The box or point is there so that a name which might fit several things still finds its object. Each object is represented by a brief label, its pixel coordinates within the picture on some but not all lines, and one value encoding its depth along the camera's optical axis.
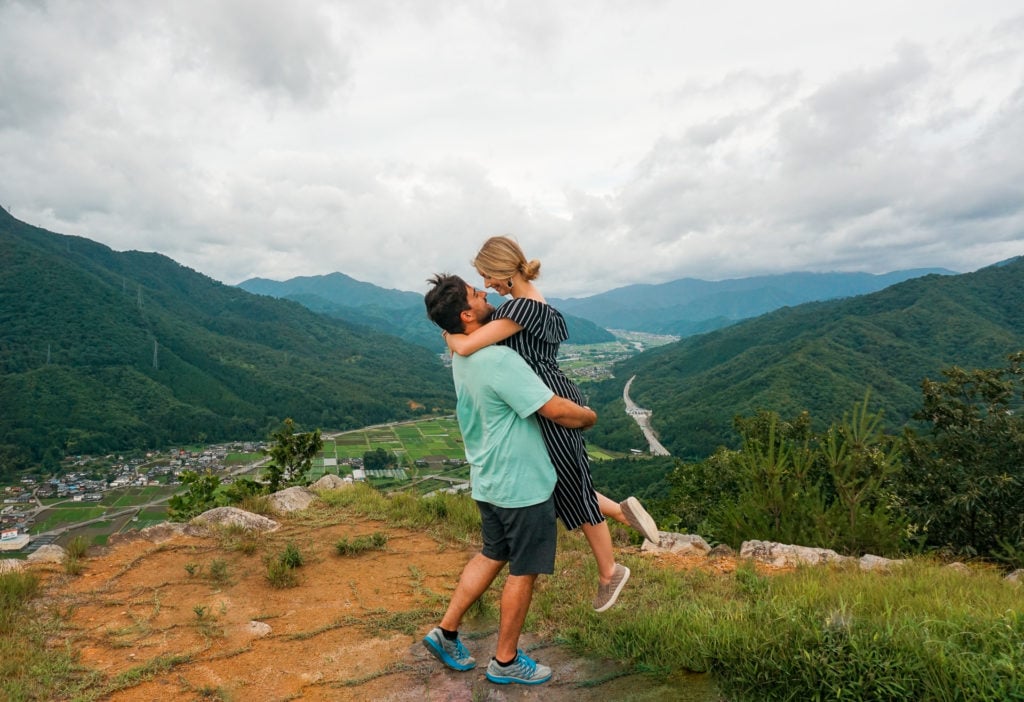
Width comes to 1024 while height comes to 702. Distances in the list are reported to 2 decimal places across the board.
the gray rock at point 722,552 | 4.85
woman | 2.46
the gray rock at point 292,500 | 6.26
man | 2.33
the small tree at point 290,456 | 8.27
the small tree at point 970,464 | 5.78
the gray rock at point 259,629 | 3.19
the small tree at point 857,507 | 5.18
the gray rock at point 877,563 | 4.00
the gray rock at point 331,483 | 7.39
